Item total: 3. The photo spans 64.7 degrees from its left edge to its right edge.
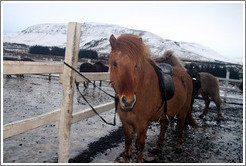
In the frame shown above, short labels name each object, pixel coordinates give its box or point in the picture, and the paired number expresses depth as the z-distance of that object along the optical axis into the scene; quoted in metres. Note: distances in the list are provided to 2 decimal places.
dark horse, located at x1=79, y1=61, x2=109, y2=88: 15.48
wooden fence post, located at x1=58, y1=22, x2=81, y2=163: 2.85
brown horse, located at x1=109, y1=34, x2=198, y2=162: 2.62
